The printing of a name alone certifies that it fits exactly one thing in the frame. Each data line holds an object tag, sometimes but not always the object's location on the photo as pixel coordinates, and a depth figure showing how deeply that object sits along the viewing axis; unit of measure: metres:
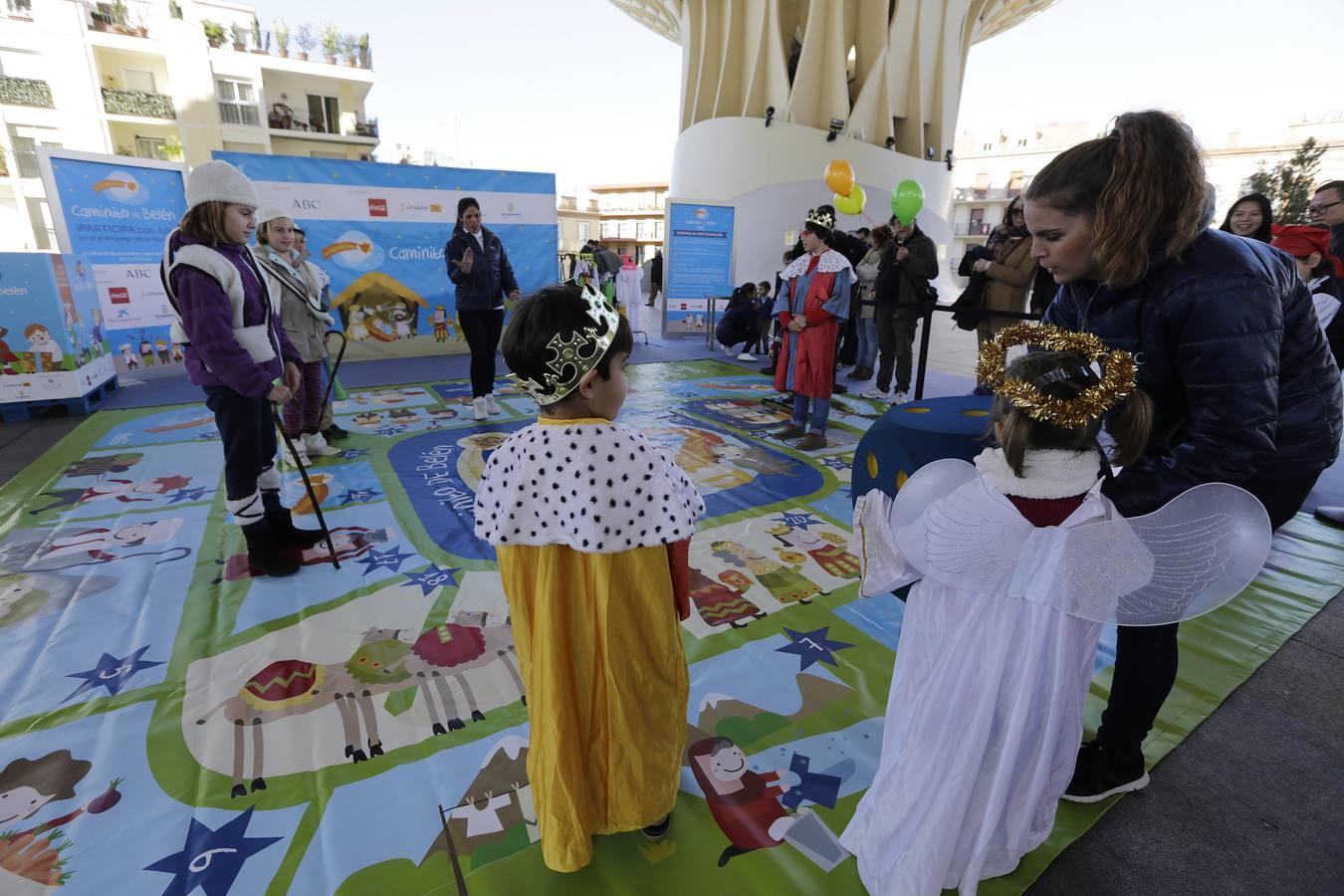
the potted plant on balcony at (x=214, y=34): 16.66
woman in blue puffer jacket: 1.17
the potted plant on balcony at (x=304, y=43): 17.61
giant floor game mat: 1.49
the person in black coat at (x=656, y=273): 16.87
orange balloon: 7.43
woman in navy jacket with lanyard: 4.86
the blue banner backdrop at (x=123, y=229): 5.77
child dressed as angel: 1.14
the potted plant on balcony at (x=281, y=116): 17.61
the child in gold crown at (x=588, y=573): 1.20
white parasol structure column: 14.30
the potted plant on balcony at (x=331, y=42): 17.92
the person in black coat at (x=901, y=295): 5.98
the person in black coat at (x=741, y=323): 8.49
